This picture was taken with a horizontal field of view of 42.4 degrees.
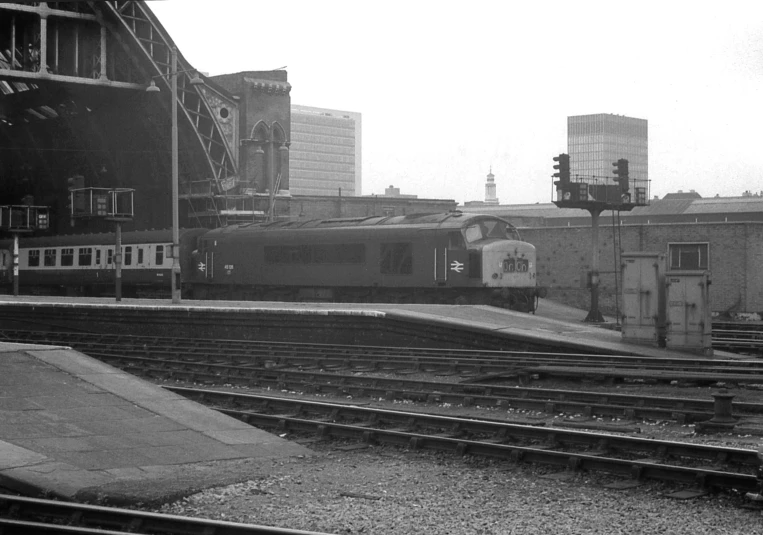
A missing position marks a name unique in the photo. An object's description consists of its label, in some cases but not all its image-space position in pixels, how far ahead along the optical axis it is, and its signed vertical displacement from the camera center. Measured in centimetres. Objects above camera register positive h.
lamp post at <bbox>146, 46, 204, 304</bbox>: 3161 +249
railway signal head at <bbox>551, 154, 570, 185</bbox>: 2998 +303
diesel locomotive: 2955 +19
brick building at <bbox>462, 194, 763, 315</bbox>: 3769 +50
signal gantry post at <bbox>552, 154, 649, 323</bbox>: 2962 +218
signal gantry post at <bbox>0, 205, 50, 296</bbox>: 3584 +190
